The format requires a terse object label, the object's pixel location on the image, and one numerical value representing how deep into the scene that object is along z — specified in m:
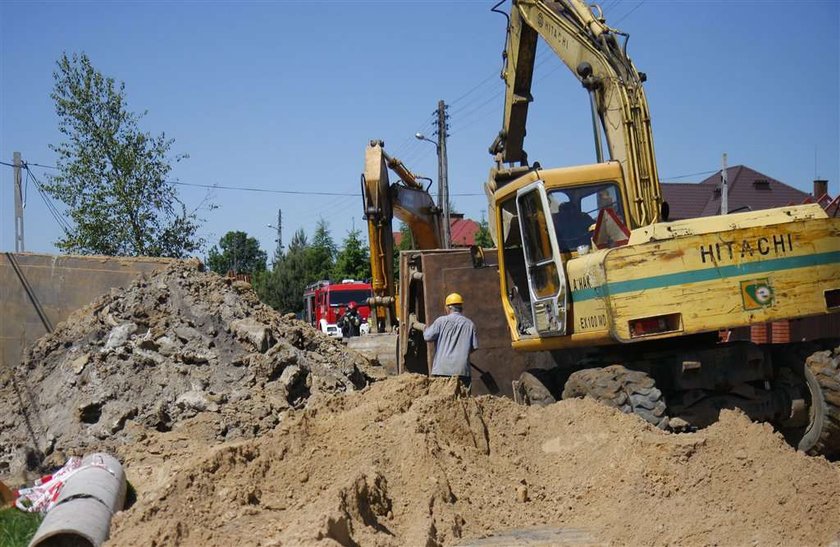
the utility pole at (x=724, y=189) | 19.42
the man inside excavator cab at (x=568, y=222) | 8.51
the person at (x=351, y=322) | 27.62
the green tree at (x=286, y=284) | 55.59
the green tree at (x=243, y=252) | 84.81
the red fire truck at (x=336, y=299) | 32.16
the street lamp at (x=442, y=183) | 32.59
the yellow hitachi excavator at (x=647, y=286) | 7.28
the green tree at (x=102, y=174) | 18.58
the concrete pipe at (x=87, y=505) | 5.57
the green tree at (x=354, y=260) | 46.22
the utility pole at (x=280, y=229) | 82.90
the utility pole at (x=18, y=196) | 22.91
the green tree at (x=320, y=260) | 57.44
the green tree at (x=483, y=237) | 42.95
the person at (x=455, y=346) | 9.45
